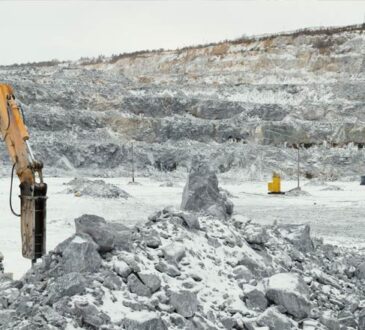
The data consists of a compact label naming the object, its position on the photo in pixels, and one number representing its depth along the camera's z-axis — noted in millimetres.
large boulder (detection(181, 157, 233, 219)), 10688
